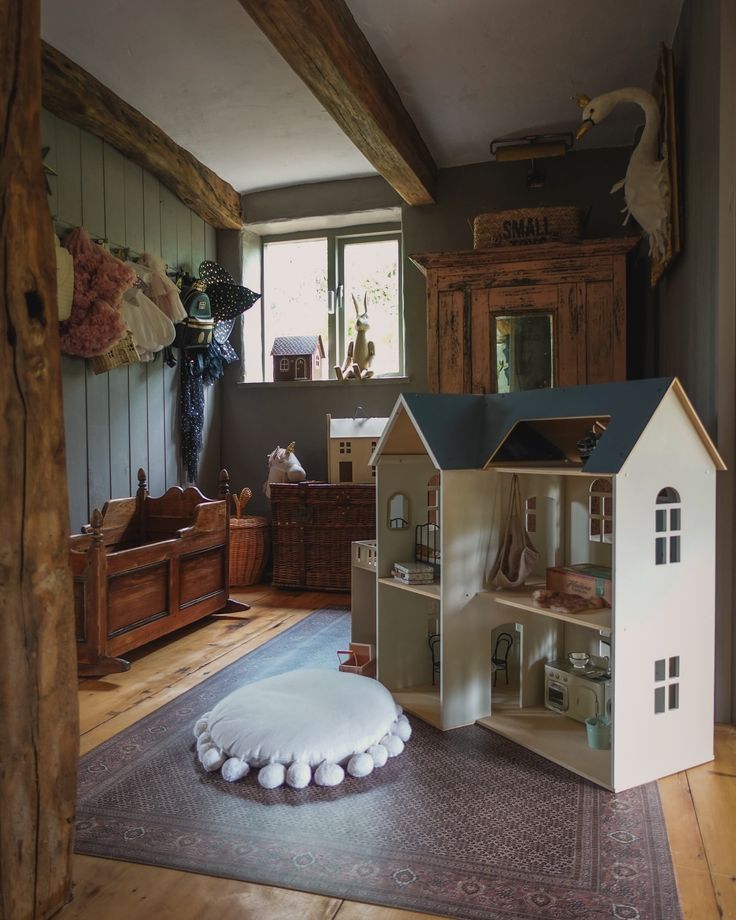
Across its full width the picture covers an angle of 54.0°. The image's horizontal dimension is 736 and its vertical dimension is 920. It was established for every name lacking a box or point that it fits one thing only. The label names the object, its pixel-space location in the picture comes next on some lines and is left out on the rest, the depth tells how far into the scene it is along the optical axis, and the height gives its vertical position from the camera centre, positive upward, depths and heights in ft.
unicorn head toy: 16.33 -0.38
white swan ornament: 10.21 +4.01
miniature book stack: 8.99 -1.55
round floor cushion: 7.24 -2.96
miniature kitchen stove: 8.23 -2.81
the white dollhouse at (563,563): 7.06 -1.29
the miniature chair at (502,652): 9.93 -2.81
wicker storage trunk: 15.71 -1.72
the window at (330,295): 17.17 +3.82
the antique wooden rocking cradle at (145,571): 10.45 -1.94
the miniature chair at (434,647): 9.86 -2.69
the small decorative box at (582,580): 7.66 -1.42
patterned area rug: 5.43 -3.31
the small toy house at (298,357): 17.19 +2.25
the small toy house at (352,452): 16.05 -0.03
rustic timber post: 5.01 -0.59
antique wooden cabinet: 12.16 +2.32
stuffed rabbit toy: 16.62 +2.28
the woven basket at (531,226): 12.53 +3.91
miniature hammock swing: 8.62 -1.24
